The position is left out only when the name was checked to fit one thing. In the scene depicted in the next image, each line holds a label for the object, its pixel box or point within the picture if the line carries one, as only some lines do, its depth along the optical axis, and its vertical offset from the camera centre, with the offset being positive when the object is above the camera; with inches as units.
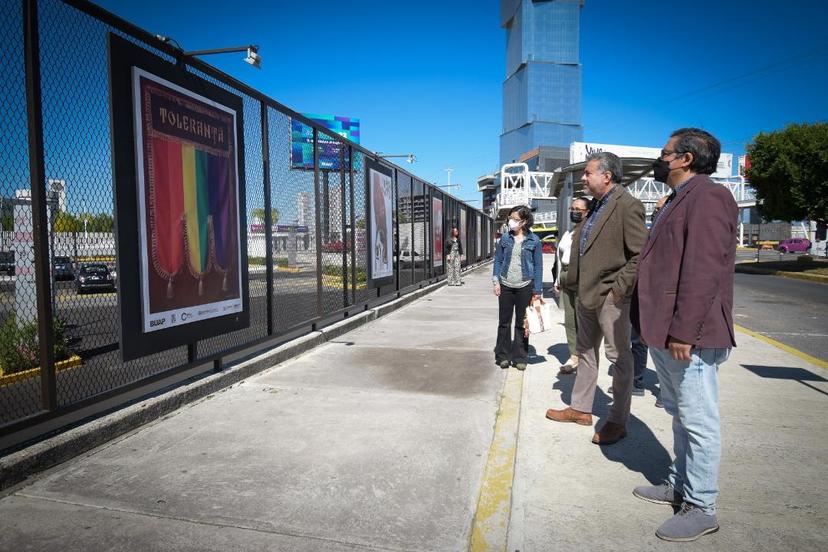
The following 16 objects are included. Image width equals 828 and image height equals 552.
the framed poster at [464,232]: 784.3 +19.6
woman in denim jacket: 218.7 -15.0
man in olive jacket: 136.8 -6.0
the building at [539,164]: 5840.1 +954.9
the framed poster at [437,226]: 565.3 +21.3
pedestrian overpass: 368.5 +275.2
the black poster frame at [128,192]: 135.8 +15.1
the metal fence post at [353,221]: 309.3 +15.2
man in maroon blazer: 90.7 -11.9
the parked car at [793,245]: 2004.2 -16.7
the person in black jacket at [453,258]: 621.0 -16.8
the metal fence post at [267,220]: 214.1 +11.2
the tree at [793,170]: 855.7 +122.6
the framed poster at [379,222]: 348.2 +16.6
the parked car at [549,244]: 1823.3 -2.3
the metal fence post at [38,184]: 114.2 +14.7
